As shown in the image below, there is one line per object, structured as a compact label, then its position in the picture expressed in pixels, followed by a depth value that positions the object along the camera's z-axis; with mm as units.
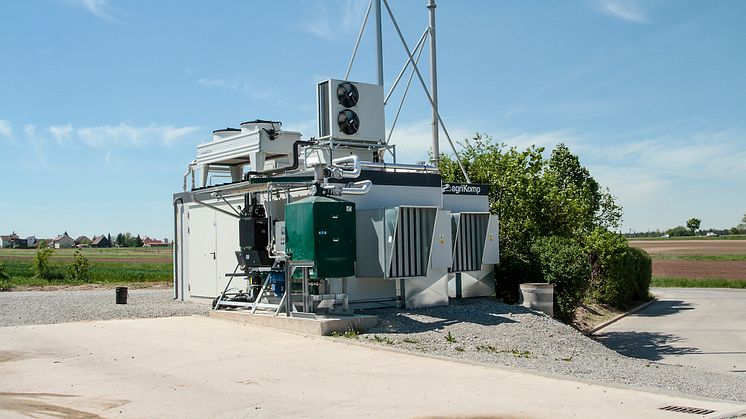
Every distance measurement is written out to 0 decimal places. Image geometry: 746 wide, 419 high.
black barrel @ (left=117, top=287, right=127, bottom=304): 20750
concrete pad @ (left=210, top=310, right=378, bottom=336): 13547
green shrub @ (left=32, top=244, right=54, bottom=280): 34812
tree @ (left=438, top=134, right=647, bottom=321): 20578
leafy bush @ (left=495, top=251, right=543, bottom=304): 20344
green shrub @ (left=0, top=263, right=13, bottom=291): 29000
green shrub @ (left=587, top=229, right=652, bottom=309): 29453
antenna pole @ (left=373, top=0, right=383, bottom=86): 19922
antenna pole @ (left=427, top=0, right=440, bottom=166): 22822
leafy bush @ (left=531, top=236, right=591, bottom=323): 20594
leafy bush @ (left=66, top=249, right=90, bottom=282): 34312
